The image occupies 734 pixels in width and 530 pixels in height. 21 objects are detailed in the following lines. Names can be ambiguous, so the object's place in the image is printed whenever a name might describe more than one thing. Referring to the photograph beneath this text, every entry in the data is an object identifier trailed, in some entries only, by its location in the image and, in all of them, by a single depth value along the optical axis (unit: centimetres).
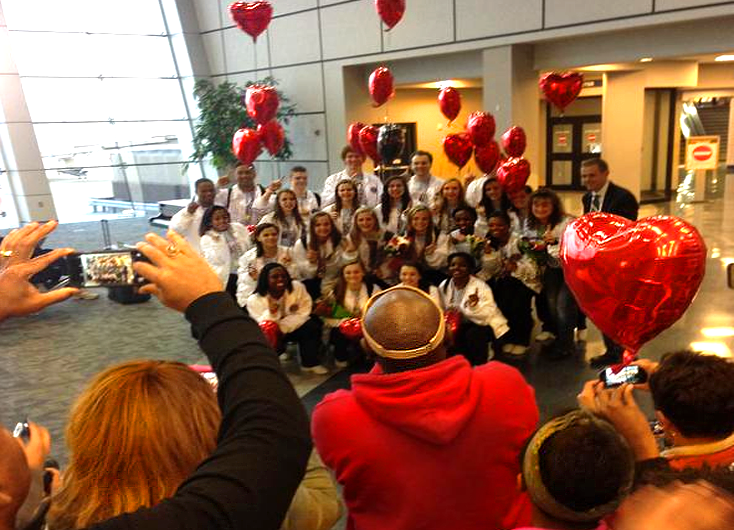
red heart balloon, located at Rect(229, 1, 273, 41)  688
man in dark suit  427
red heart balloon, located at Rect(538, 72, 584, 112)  630
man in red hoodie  130
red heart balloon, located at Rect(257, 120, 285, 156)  724
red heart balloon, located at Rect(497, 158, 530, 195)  511
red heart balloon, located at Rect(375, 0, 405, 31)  666
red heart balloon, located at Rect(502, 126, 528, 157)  621
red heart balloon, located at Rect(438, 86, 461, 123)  735
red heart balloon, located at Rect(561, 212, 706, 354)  205
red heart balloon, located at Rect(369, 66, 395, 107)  721
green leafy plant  1040
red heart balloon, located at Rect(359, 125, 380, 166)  688
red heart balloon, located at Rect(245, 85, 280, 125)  710
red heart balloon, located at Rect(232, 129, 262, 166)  680
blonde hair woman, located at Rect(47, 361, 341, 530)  83
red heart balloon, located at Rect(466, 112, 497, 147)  624
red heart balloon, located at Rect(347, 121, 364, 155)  717
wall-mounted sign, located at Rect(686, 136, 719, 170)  1159
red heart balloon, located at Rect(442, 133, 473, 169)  668
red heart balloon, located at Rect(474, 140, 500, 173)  626
